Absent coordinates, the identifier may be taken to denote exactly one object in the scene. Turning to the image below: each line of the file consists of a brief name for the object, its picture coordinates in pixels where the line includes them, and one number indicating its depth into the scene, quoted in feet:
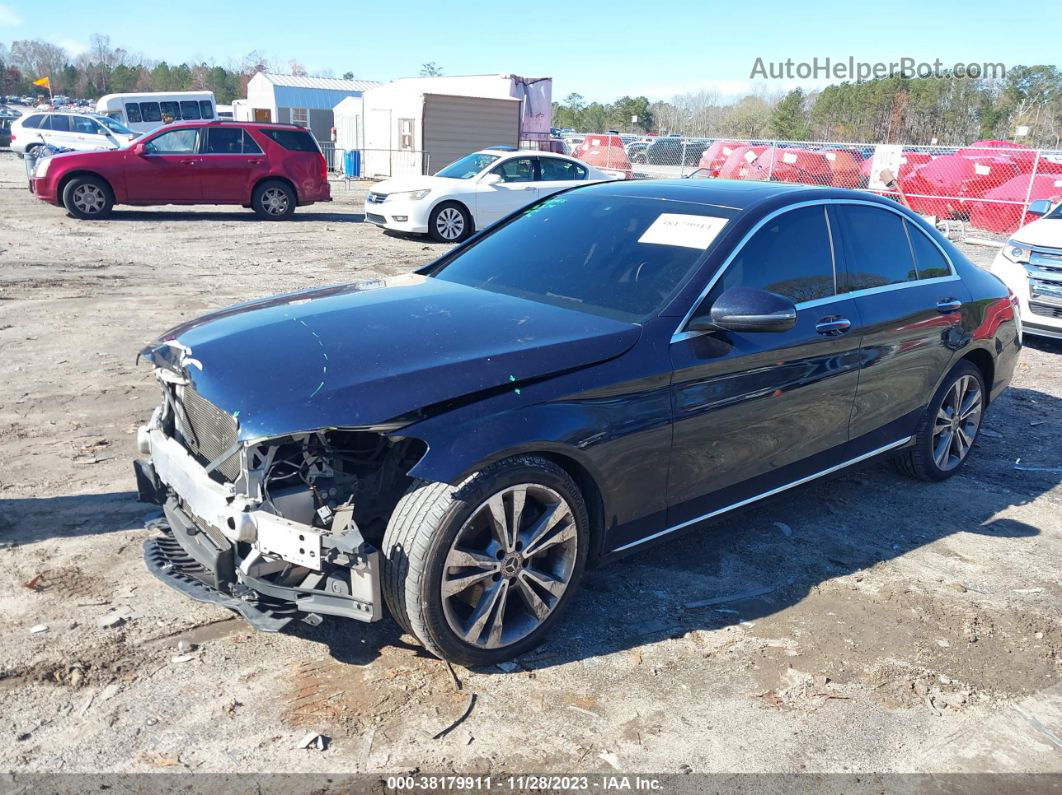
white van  114.93
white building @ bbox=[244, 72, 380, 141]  129.29
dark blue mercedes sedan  9.94
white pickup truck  29.60
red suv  52.42
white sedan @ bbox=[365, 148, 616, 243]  50.60
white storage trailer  86.22
